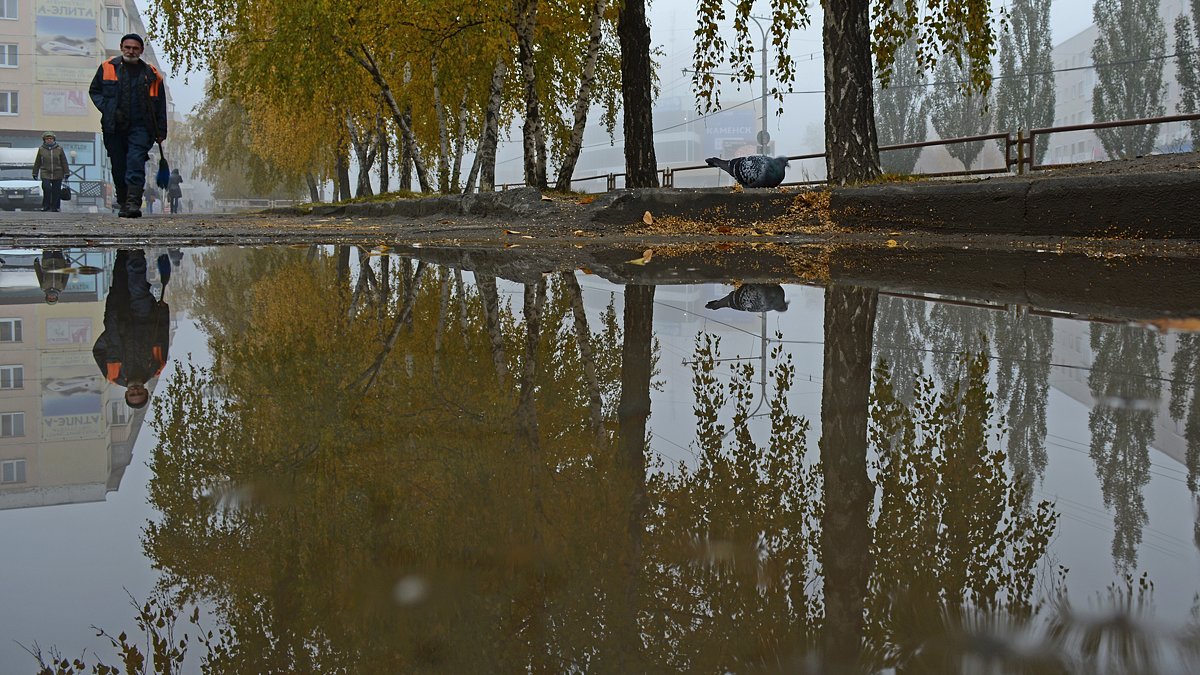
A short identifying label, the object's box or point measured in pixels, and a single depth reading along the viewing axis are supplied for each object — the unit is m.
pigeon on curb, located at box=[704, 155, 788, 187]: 9.57
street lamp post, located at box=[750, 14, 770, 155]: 33.19
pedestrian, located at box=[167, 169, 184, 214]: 32.64
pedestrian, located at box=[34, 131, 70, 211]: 20.05
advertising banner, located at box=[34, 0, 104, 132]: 56.31
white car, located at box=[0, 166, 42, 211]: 27.78
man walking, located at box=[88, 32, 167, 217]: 9.68
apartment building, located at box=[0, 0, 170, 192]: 55.66
